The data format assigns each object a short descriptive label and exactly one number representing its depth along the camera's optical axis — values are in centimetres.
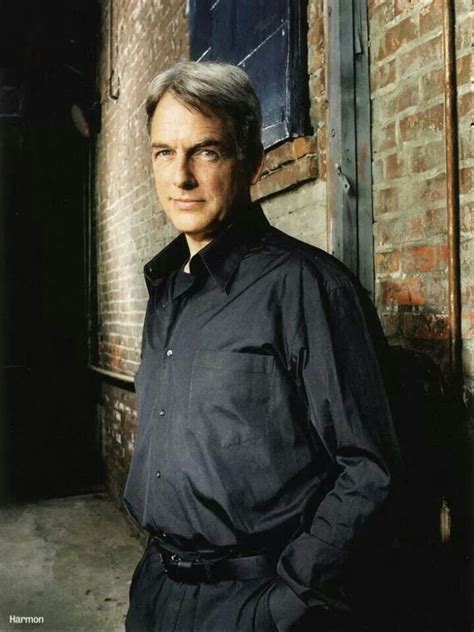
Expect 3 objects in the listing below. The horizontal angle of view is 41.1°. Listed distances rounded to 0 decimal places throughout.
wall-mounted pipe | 161
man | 128
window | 239
